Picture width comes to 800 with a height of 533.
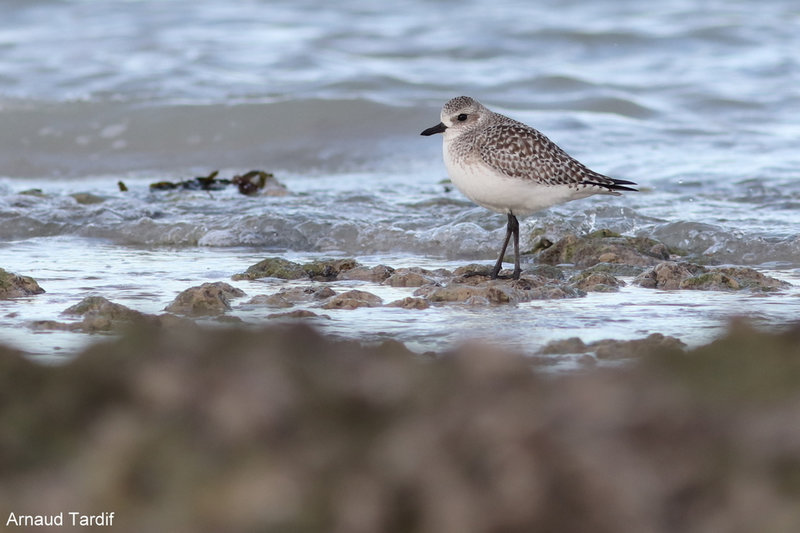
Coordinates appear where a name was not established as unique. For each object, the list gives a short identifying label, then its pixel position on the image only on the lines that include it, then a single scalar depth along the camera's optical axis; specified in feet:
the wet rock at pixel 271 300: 35.99
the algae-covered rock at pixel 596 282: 38.78
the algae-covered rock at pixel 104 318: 31.45
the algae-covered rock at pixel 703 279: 38.58
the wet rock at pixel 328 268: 42.01
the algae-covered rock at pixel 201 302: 34.37
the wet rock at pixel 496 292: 37.11
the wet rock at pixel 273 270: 41.65
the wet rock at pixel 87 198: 60.18
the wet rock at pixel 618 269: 42.27
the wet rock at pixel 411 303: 35.71
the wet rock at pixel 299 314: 33.56
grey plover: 41.14
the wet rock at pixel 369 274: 41.29
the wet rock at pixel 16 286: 36.68
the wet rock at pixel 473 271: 42.27
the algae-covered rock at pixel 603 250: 44.57
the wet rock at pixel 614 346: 27.63
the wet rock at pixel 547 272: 43.32
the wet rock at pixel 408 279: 40.06
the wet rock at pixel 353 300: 35.47
